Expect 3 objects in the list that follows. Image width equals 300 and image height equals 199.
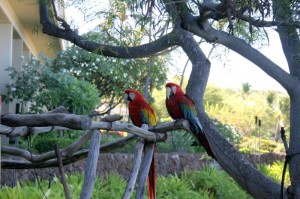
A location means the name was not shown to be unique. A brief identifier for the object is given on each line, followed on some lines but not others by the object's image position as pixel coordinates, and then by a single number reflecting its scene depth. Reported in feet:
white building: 37.11
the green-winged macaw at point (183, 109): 15.56
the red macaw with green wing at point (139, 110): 18.19
